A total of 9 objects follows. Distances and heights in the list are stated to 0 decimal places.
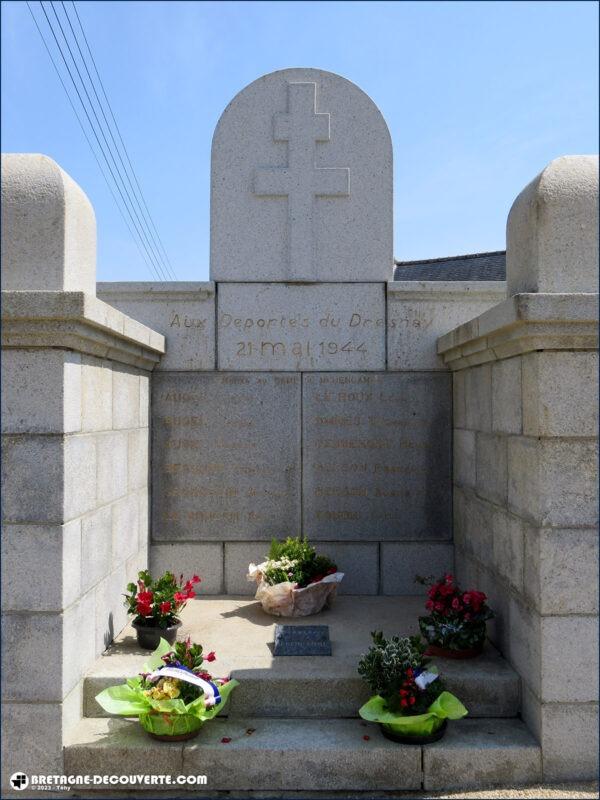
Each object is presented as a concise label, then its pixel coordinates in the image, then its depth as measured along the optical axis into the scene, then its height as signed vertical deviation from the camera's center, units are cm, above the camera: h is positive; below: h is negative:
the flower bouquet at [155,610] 469 -146
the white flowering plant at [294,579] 538 -144
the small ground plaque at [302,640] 460 -170
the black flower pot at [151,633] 467 -163
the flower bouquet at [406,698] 377 -172
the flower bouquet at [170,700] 372 -170
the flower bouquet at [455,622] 446 -149
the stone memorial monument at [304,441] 375 -23
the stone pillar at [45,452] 373 -24
